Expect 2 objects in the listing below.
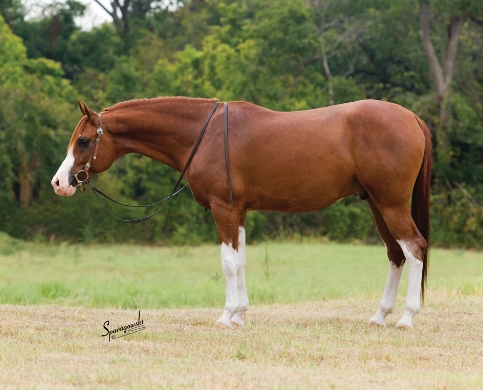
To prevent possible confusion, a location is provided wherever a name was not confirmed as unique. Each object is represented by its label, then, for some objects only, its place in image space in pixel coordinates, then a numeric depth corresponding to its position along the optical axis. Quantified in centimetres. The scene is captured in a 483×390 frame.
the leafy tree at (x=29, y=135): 5119
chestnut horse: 1683
